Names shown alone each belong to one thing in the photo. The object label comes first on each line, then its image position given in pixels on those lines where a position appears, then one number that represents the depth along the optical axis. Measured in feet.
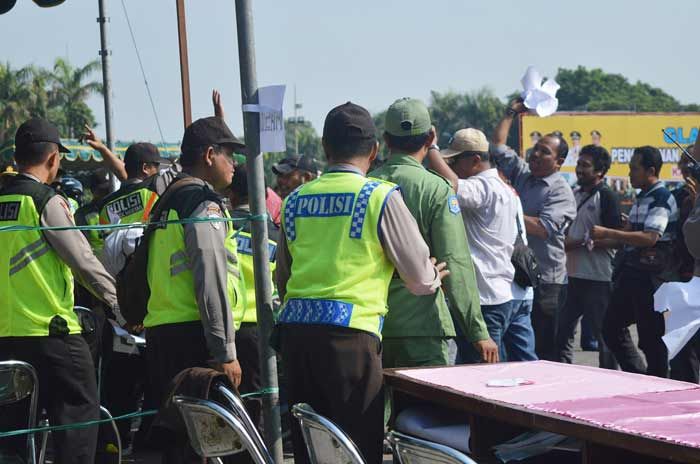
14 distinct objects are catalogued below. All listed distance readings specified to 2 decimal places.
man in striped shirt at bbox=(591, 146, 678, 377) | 25.54
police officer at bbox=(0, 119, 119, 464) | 16.15
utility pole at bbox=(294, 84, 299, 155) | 291.34
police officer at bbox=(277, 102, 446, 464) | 13.12
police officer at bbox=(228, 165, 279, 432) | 18.63
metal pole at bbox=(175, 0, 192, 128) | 24.73
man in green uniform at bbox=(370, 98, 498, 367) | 15.62
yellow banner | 145.69
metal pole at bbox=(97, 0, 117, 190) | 32.58
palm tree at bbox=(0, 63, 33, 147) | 170.09
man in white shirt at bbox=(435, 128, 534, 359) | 21.29
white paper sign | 14.69
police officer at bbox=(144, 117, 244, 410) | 15.43
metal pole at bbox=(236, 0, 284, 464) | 14.76
